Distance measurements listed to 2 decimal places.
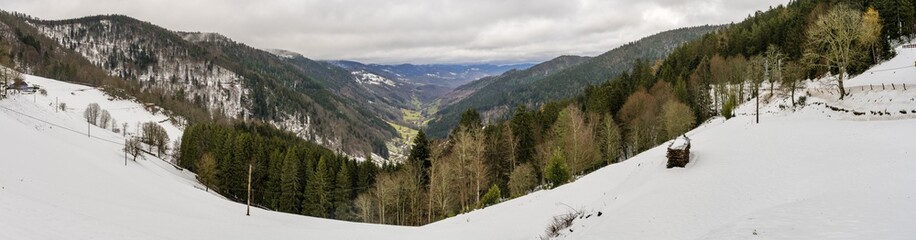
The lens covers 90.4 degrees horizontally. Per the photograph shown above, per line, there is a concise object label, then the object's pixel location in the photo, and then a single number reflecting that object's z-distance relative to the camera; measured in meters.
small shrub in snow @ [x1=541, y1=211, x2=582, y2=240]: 22.43
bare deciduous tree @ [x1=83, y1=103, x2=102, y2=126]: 129.50
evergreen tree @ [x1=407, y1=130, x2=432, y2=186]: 65.88
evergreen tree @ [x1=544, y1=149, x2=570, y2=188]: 44.03
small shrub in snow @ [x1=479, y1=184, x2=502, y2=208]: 44.44
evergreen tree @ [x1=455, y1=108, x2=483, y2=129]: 67.26
